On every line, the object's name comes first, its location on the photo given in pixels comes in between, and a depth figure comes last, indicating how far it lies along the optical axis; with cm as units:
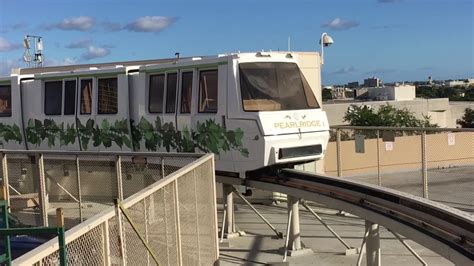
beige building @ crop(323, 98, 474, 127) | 4202
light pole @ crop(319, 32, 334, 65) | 1675
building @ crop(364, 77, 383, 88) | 11758
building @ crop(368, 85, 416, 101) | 5732
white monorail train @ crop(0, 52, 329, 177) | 950
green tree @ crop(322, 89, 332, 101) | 7166
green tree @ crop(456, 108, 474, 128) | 4458
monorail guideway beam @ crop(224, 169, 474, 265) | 618
